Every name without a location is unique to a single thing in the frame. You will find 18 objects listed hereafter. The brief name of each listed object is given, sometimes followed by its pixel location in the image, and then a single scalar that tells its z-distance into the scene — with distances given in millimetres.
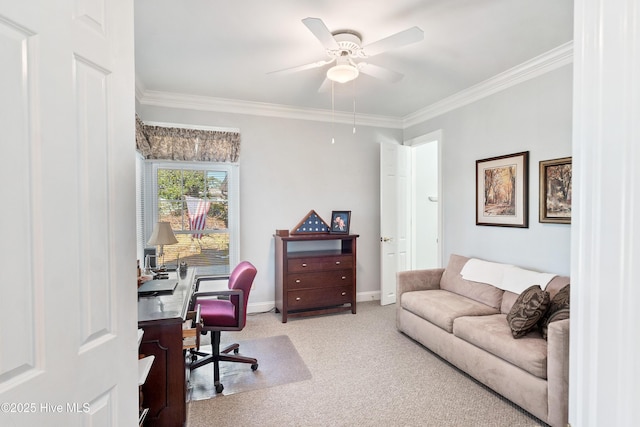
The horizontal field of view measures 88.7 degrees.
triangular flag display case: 4309
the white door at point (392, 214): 4527
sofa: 1996
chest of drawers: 3963
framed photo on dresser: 4383
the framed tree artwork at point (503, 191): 3148
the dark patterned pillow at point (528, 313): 2277
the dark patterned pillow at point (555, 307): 2204
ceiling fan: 2033
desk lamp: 2967
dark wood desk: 1905
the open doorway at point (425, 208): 5156
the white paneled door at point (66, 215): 742
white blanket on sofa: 2770
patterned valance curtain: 3717
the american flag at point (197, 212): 4020
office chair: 2600
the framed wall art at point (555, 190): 2748
